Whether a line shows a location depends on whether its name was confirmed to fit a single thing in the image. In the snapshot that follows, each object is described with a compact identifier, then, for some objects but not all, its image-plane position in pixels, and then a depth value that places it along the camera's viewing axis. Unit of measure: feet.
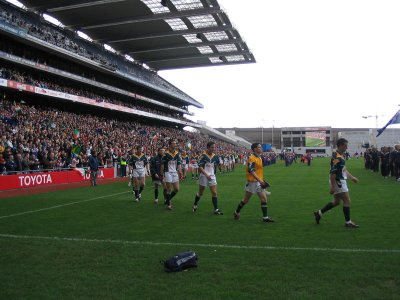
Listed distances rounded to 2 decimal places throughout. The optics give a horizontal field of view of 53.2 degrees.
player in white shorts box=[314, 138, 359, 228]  29.01
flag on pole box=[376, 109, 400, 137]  79.11
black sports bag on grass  18.62
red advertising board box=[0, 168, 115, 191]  62.64
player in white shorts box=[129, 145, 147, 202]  48.39
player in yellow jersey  32.14
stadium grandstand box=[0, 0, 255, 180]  84.43
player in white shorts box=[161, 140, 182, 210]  41.24
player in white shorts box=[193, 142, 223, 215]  37.17
